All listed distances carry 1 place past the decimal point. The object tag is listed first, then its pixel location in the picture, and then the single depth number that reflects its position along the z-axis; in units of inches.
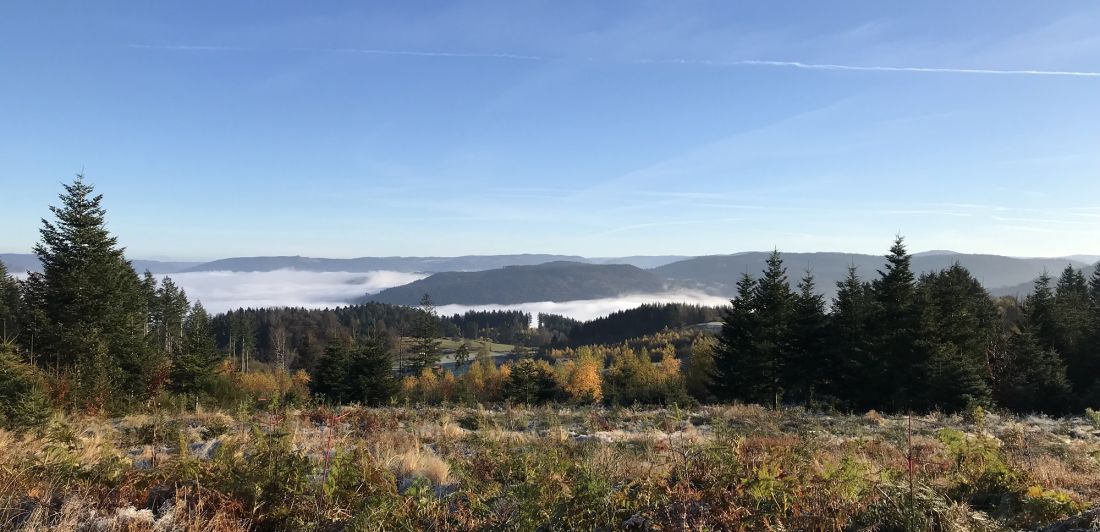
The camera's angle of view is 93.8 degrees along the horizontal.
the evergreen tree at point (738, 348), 1318.9
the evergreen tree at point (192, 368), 1190.3
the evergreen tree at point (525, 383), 1740.9
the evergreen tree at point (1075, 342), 1401.3
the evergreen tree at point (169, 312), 2792.8
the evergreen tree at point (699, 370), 1824.8
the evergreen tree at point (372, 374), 1565.0
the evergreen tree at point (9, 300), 1924.6
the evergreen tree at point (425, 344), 3560.5
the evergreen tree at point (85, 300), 1024.2
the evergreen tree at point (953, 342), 1045.2
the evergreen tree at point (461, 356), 4768.7
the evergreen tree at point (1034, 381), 1197.1
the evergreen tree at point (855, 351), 1194.0
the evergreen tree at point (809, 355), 1321.4
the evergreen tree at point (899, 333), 1131.9
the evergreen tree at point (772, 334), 1304.1
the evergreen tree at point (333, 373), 1614.8
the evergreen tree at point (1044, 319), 1476.4
